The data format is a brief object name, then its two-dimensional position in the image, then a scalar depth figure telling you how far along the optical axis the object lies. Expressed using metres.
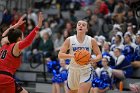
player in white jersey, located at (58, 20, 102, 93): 9.06
